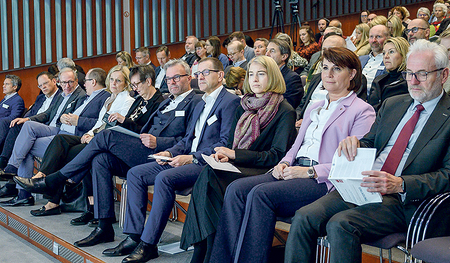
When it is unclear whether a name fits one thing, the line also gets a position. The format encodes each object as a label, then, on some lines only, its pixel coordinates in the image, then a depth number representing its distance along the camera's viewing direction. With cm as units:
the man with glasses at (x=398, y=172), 175
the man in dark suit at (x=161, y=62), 639
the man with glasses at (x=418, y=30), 407
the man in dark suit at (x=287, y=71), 352
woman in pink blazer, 203
